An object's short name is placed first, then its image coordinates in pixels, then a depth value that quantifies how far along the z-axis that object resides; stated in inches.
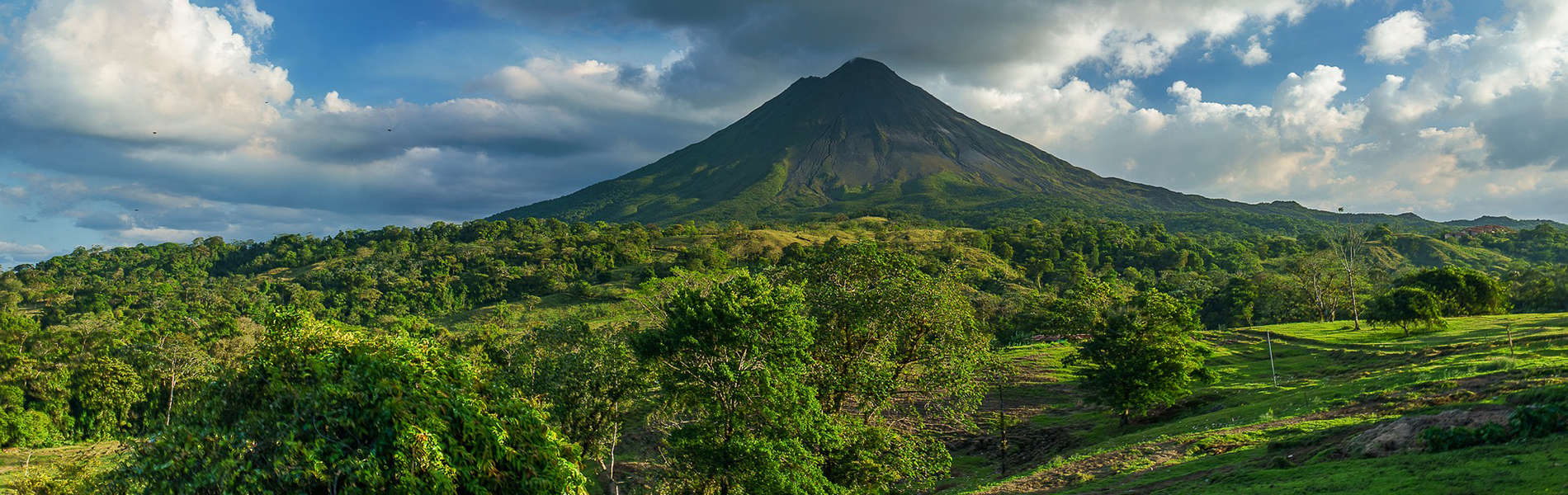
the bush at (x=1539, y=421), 519.2
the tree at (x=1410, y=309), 1707.7
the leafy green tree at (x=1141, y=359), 1172.5
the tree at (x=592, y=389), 1045.2
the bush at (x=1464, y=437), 538.9
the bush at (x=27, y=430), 1988.2
